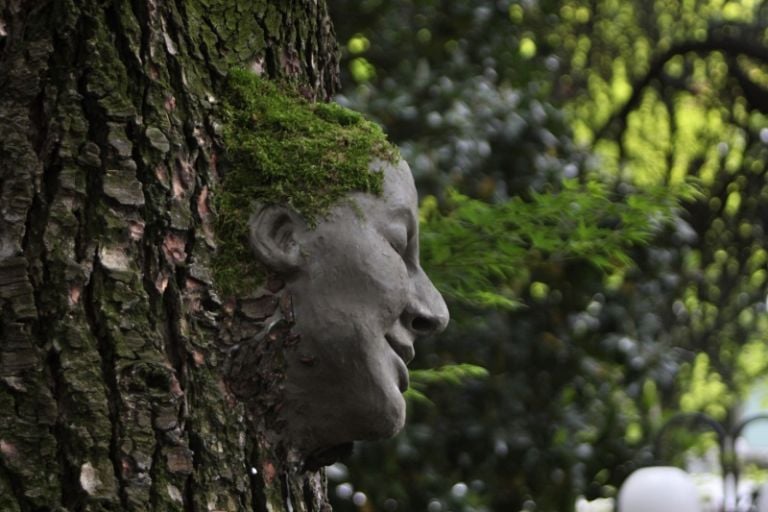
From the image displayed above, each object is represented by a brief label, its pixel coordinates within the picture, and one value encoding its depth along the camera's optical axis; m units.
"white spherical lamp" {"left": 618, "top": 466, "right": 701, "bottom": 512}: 10.04
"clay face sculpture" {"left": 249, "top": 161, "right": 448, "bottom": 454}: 4.13
